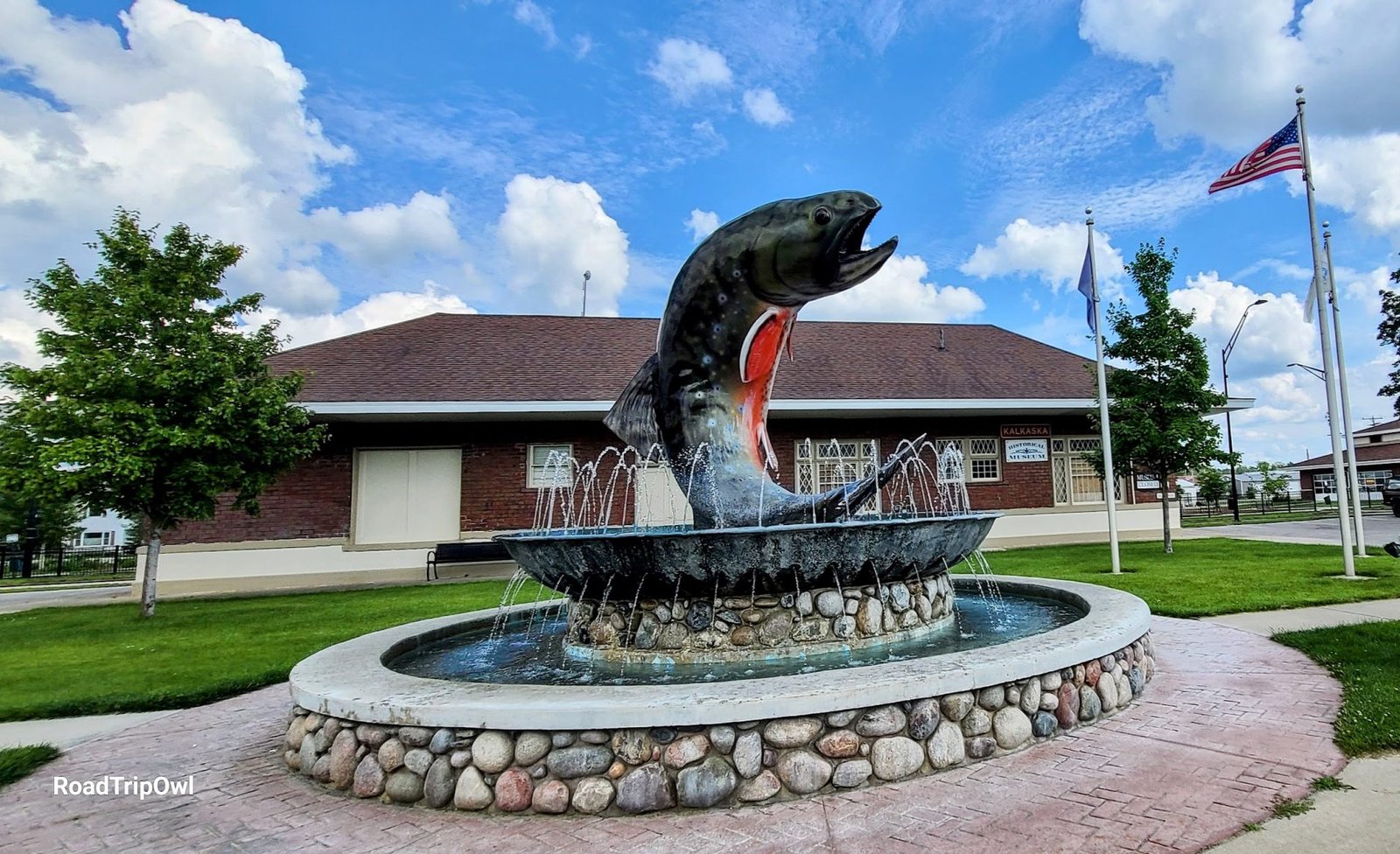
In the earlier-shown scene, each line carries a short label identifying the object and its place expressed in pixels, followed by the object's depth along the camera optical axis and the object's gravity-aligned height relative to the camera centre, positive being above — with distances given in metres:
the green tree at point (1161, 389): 14.42 +2.21
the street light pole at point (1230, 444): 27.64 +2.02
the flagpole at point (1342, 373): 14.00 +2.40
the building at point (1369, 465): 43.91 +1.92
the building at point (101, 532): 45.31 -1.50
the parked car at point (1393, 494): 26.76 -0.02
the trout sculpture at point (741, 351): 5.47 +1.27
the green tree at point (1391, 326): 22.52 +5.27
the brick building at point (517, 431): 15.62 +1.73
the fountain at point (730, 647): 3.50 -0.99
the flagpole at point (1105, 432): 12.82 +1.17
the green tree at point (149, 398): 10.27 +1.67
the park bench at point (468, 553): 15.35 -1.05
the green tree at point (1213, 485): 31.98 +0.51
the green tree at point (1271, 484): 42.12 +0.67
